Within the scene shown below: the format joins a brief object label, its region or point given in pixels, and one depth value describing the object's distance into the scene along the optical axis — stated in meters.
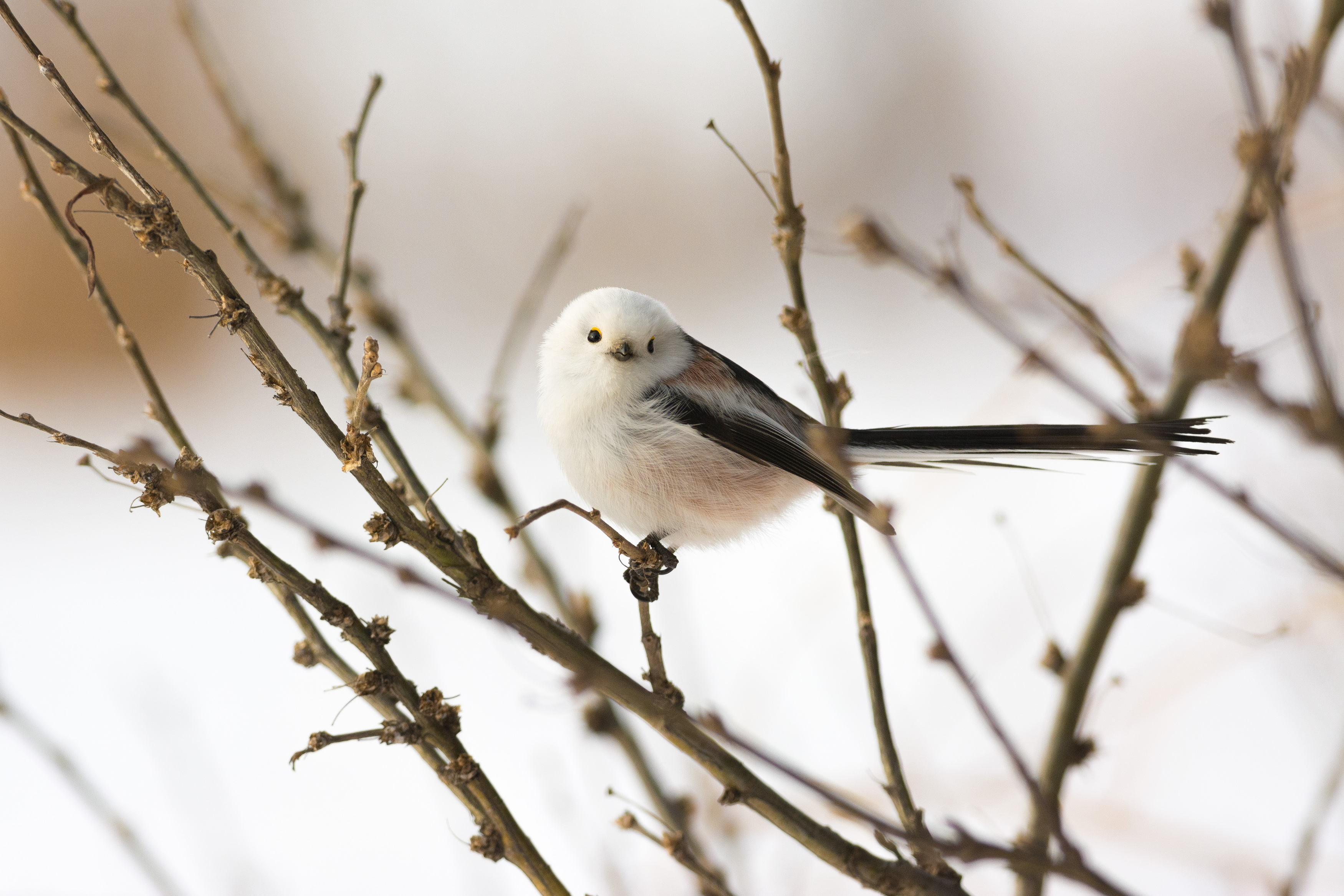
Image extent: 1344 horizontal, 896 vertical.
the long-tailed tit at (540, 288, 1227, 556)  2.89
